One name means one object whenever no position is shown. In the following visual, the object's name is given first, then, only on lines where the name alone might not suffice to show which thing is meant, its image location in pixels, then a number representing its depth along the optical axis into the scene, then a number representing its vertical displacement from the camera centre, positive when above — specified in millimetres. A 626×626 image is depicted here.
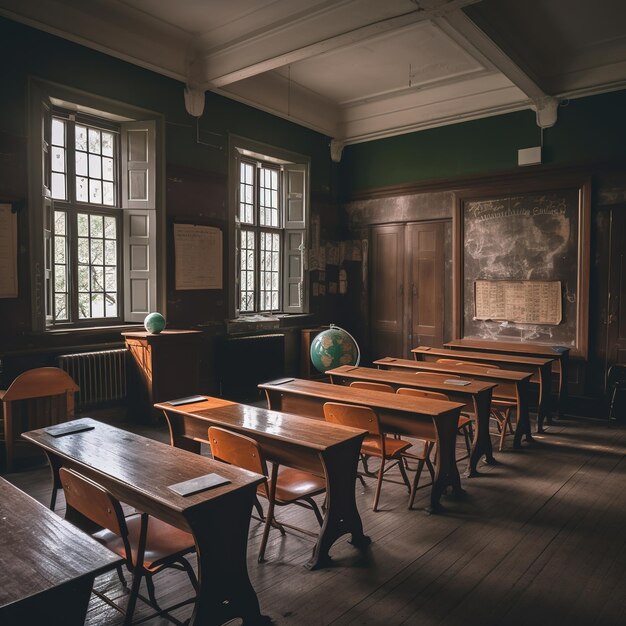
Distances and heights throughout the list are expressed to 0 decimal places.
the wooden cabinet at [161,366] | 5711 -820
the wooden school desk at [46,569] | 1418 -800
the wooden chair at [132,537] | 2045 -1105
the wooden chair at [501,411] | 5133 -1259
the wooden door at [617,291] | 6488 -3
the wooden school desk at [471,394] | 4316 -858
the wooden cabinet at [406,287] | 8055 +66
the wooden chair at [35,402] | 4527 -981
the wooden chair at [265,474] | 2807 -1083
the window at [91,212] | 5309 +890
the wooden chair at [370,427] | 3576 -926
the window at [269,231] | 7734 +922
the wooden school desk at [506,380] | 4992 -865
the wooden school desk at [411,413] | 3672 -889
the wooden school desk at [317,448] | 2896 -899
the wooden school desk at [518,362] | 5691 -813
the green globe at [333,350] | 7180 -796
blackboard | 6777 +535
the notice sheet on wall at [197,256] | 6531 +446
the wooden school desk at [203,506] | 2105 -887
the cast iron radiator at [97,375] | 5398 -876
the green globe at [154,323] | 5742 -340
